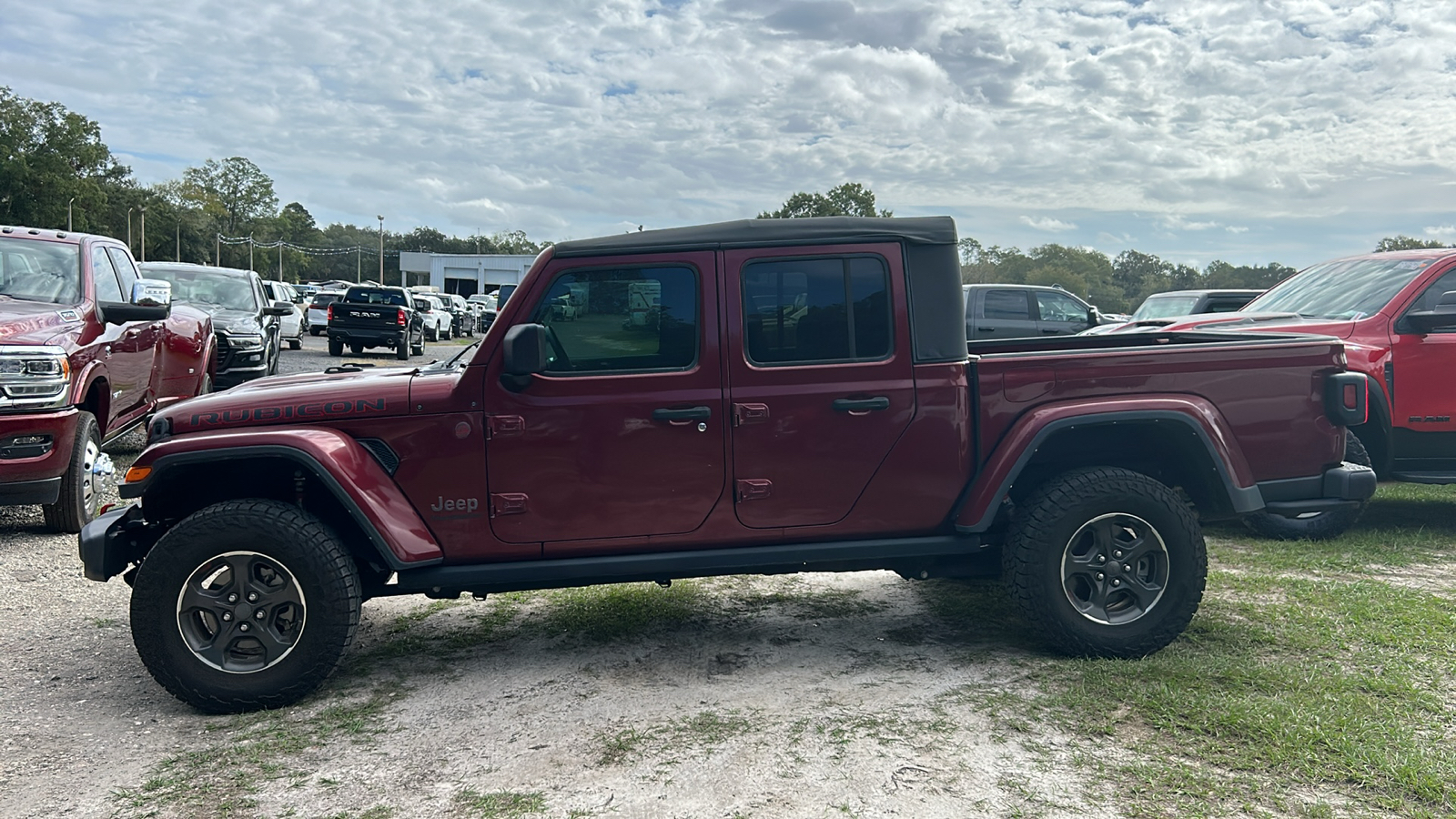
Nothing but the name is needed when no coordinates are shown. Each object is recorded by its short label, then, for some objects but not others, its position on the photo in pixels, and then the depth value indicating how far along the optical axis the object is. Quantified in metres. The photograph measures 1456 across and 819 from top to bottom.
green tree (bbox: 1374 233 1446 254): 37.21
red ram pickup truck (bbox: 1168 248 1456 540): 6.73
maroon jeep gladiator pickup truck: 4.11
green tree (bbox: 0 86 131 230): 71.88
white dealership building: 83.12
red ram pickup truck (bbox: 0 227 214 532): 6.14
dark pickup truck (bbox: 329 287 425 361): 24.41
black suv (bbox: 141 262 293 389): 13.33
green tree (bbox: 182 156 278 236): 122.19
